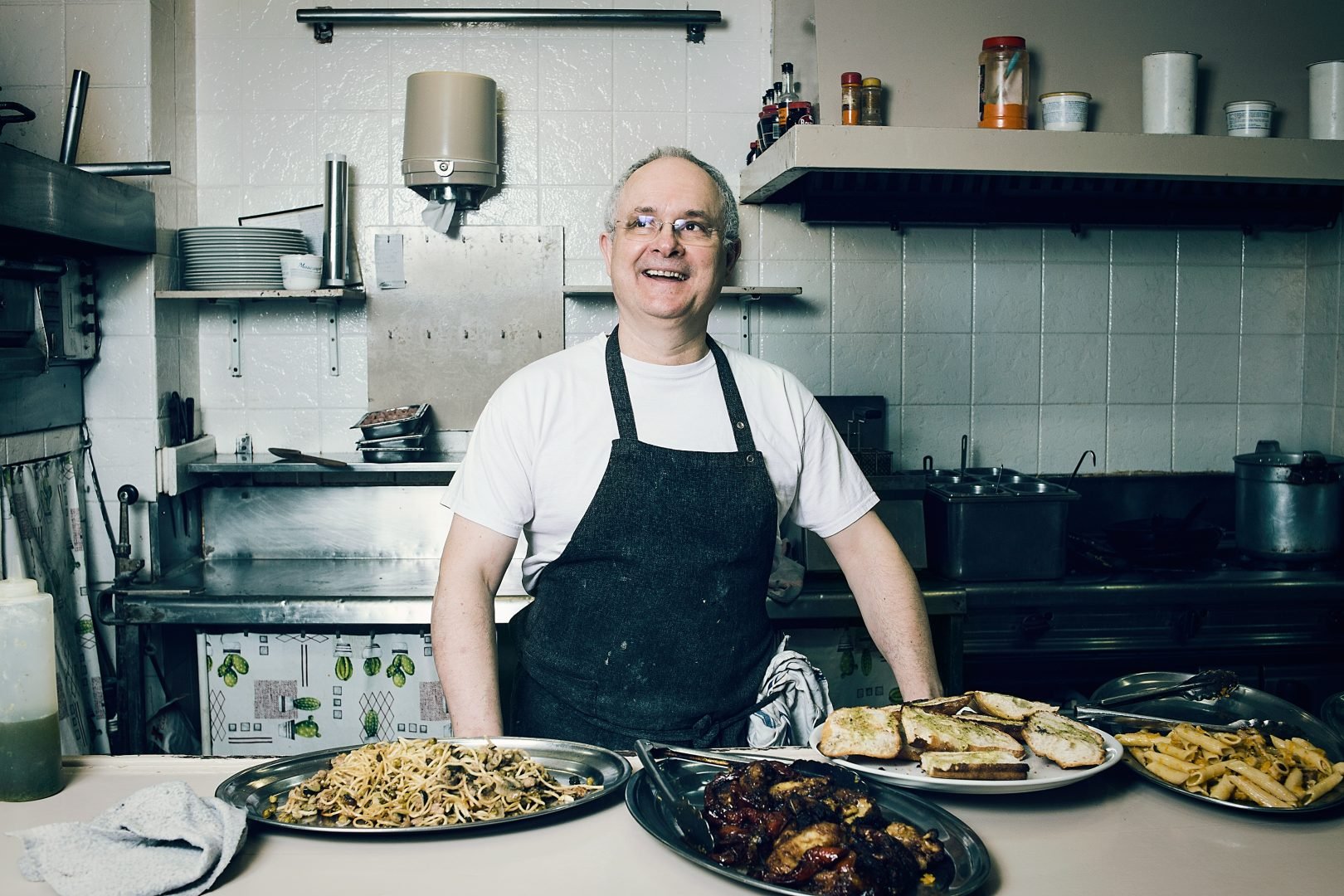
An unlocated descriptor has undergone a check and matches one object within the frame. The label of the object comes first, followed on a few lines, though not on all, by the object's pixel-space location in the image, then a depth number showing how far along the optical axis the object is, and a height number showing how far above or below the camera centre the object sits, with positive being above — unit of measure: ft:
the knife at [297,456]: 10.80 -0.60
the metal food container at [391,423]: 11.16 -0.27
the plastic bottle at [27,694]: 4.25 -1.15
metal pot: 10.75 -1.11
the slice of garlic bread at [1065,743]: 4.24 -1.35
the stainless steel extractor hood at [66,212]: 8.13 +1.49
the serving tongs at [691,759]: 3.87 -1.44
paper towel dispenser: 10.93 +2.63
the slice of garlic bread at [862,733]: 4.35 -1.34
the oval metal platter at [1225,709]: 4.80 -1.45
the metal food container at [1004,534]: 10.15 -1.27
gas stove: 10.71 -1.64
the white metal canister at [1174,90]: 10.07 +2.77
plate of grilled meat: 3.49 -1.48
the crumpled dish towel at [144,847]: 3.51 -1.48
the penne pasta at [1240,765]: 4.14 -1.44
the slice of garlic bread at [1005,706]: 4.70 -1.33
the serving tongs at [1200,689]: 5.21 -1.38
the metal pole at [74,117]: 9.21 +2.33
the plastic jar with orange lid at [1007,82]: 9.89 +2.79
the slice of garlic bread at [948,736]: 4.35 -1.35
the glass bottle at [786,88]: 11.02 +3.06
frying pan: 10.75 -1.40
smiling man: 6.37 -0.72
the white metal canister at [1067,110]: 9.73 +2.50
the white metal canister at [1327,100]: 10.28 +2.75
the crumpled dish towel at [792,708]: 6.44 -1.82
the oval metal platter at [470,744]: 4.08 -1.50
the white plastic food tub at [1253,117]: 10.09 +2.53
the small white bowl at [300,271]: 10.85 +1.22
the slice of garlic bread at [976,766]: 4.11 -1.38
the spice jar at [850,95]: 9.71 +2.63
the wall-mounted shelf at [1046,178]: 9.32 +2.06
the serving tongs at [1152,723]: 4.87 -1.44
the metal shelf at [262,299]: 10.64 +0.97
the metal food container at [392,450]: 11.07 -0.53
